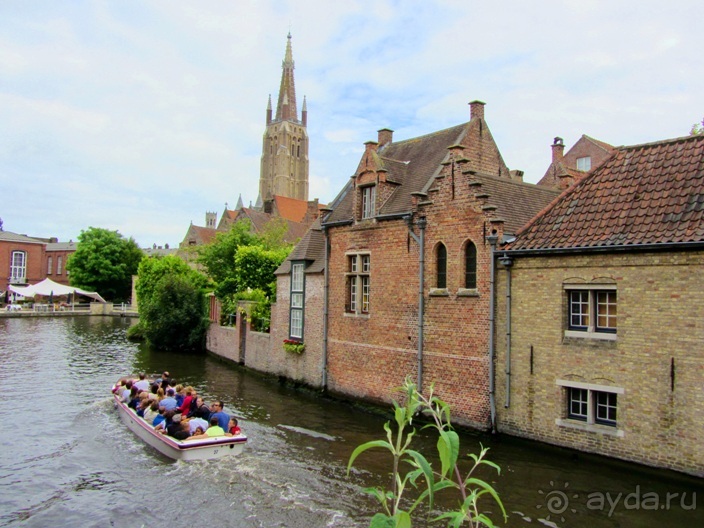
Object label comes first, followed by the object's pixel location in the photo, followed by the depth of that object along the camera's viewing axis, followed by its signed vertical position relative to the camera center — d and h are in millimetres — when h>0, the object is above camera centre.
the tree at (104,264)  73688 +3257
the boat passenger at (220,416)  15711 -3329
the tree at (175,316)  36875 -1582
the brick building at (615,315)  12406 -367
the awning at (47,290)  64375 -113
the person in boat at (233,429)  15273 -3544
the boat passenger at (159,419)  16359 -3578
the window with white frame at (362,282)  20359 +433
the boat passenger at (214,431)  14962 -3542
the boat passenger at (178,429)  14922 -3538
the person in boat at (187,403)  17234 -3281
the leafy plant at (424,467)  2861 -840
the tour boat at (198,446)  14469 -3868
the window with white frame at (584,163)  40028 +9259
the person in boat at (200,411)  16594 -3394
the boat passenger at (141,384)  20750 -3315
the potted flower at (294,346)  23453 -2113
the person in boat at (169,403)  17212 -3315
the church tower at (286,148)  113312 +28304
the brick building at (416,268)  16578 +870
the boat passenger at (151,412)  17297 -3571
